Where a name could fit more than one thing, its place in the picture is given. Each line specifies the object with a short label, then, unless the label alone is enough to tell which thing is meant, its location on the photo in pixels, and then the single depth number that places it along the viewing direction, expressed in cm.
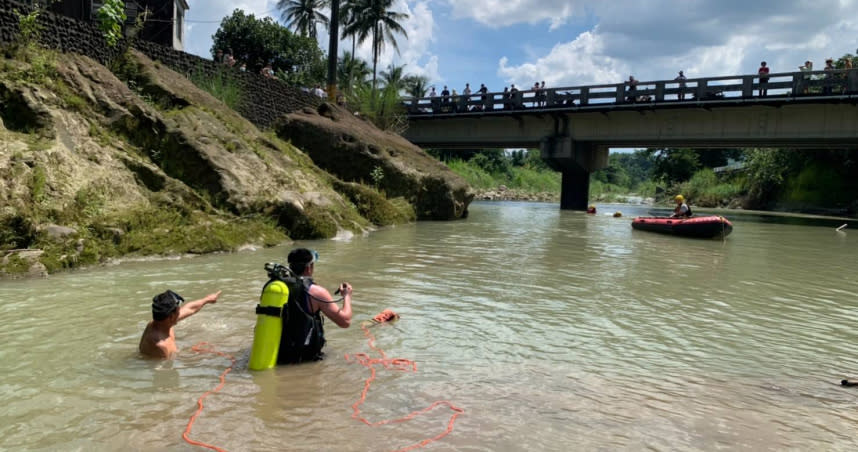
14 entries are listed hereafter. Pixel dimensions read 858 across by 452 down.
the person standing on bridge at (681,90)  2536
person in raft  1842
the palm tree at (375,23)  4428
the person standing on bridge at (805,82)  2234
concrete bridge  2362
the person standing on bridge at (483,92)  3077
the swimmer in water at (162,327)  468
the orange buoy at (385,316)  629
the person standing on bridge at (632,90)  2682
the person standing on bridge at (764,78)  2312
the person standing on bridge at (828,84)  2205
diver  462
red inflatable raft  1666
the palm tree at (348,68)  5742
